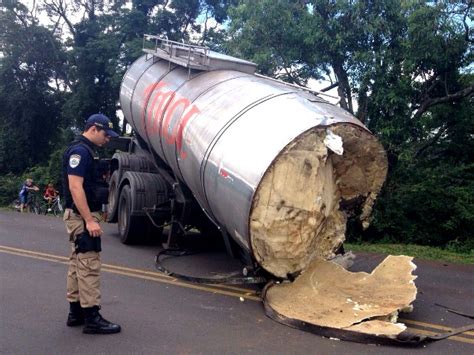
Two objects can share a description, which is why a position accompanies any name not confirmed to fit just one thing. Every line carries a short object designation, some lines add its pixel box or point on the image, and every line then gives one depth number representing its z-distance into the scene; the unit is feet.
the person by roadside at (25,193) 70.74
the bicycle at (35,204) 70.28
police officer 17.01
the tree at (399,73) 41.39
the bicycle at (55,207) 67.77
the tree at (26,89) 87.97
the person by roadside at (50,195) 69.15
